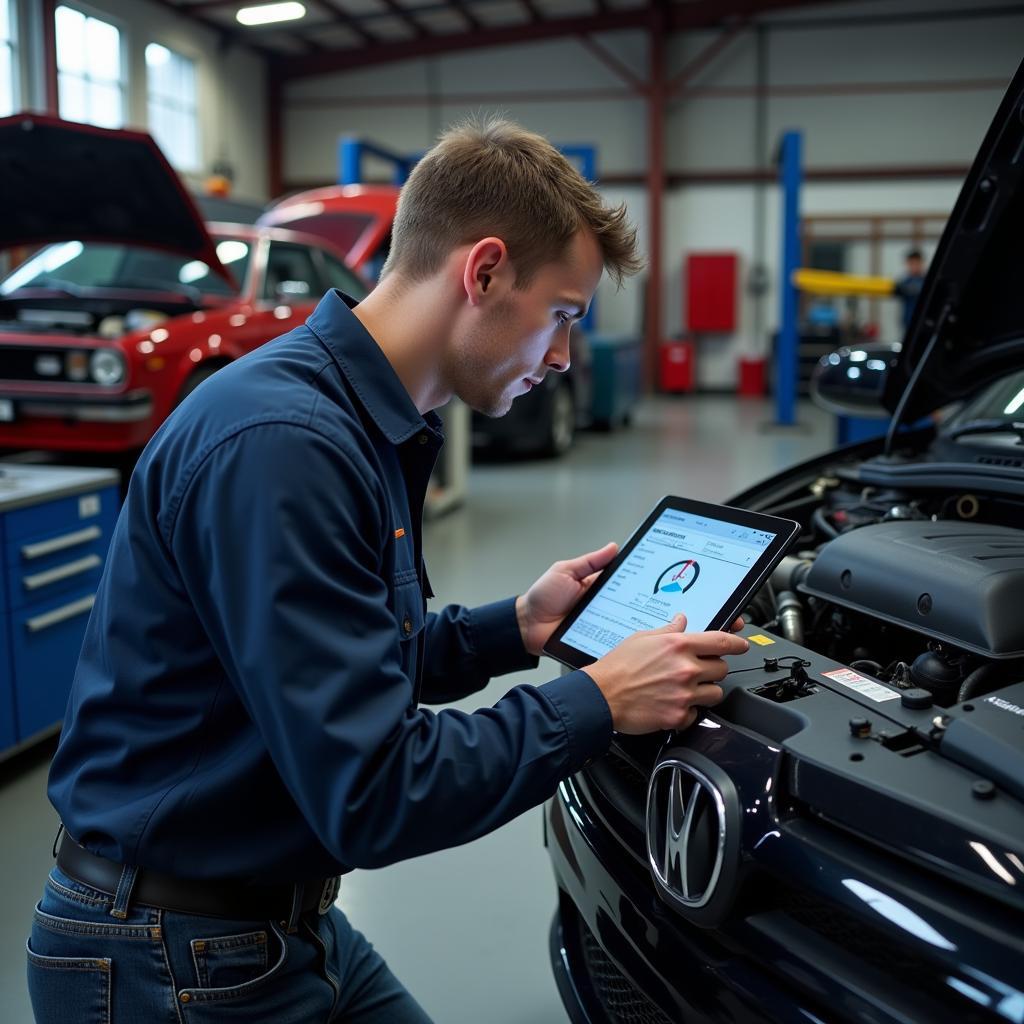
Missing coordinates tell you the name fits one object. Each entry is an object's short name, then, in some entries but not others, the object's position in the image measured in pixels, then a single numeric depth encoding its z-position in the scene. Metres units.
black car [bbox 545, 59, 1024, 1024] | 0.90
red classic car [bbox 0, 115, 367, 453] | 3.72
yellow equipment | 8.01
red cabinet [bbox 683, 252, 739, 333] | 15.50
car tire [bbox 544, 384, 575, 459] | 8.30
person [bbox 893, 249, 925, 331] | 8.69
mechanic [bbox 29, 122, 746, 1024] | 0.95
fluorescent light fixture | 13.51
